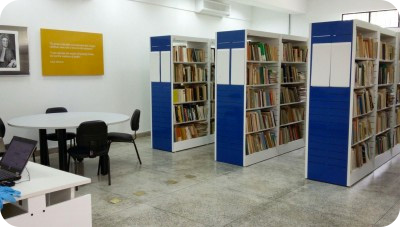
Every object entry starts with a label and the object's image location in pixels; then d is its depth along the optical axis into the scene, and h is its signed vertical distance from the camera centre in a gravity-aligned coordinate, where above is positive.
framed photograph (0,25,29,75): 6.01 +0.55
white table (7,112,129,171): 4.84 -0.55
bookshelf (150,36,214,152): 6.97 -0.18
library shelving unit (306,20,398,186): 4.83 -0.28
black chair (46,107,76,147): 5.87 -0.85
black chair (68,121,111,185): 4.79 -0.78
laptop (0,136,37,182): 2.70 -0.58
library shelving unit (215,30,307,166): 5.94 -0.24
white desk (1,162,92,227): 2.43 -0.86
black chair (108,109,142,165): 5.89 -0.87
